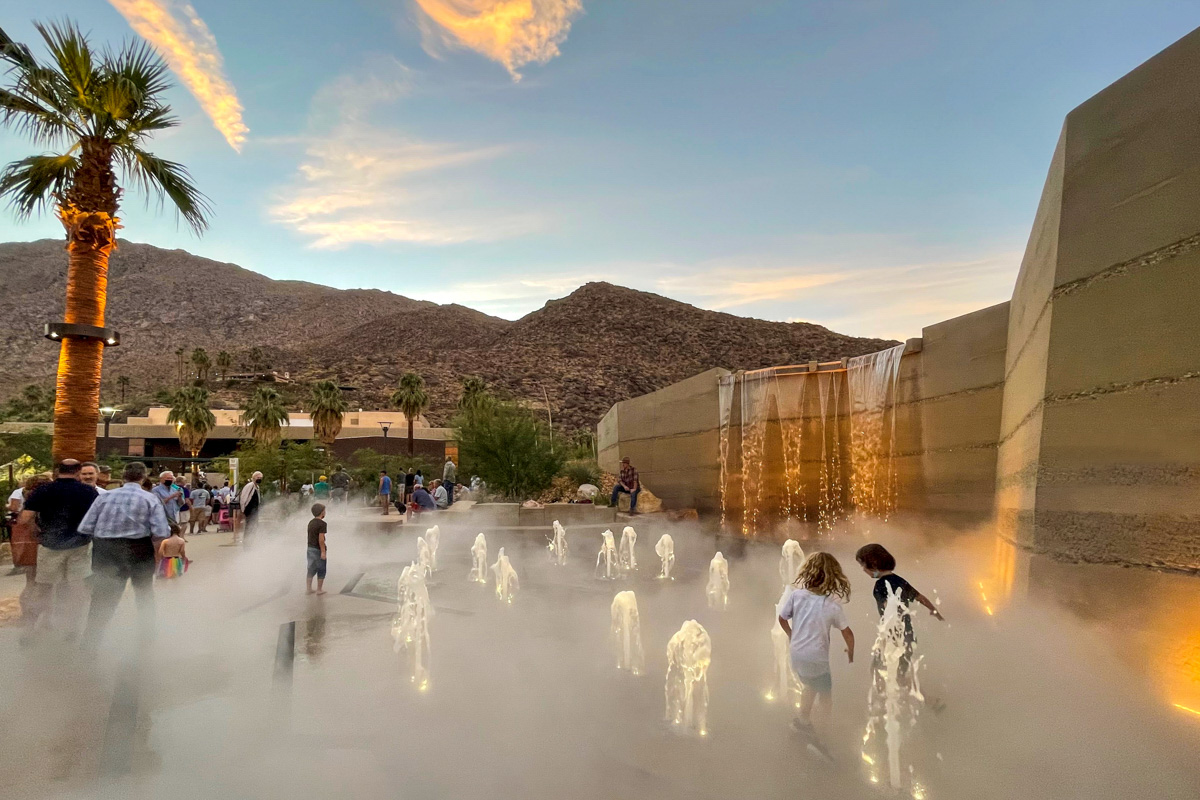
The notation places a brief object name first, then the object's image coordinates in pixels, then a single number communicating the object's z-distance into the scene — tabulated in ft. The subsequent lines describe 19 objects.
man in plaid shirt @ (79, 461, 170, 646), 19.94
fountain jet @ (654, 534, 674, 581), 46.29
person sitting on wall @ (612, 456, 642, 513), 57.62
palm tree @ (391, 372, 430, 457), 160.04
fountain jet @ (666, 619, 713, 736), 19.12
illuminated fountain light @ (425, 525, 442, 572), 47.67
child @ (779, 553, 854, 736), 16.14
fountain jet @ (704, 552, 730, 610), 34.73
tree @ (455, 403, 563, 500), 67.72
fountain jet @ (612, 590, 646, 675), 23.83
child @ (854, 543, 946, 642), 17.13
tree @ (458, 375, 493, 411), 156.62
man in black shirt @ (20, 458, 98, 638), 22.91
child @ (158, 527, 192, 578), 28.66
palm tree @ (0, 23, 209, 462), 35.94
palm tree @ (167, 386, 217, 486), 151.33
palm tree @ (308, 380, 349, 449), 157.79
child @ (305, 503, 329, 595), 32.91
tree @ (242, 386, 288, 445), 148.25
